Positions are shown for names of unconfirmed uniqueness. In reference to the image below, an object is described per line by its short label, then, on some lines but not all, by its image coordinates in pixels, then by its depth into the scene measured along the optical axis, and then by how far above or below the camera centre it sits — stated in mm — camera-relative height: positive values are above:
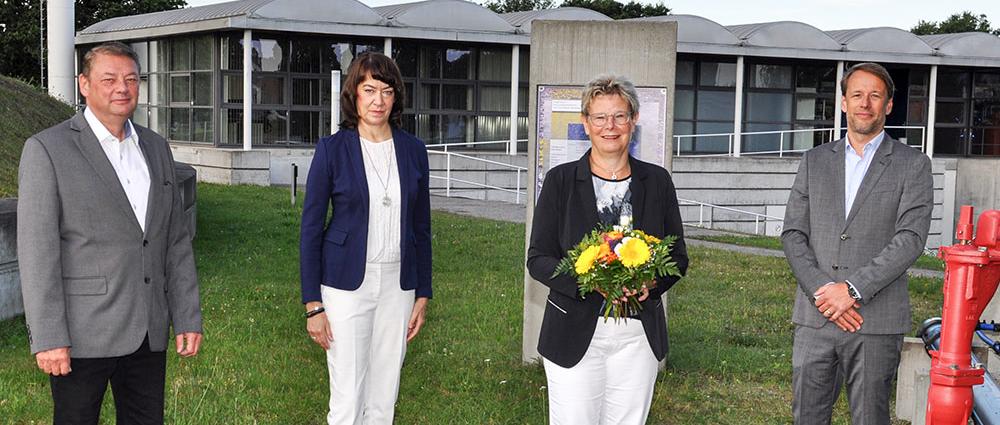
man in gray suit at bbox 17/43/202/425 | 4012 -534
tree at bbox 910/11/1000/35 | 83562 +7039
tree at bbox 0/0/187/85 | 43125 +2841
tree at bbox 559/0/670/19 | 68438 +6418
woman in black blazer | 4277 -589
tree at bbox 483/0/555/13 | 76625 +7107
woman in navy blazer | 4754 -576
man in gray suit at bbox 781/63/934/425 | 4648 -571
